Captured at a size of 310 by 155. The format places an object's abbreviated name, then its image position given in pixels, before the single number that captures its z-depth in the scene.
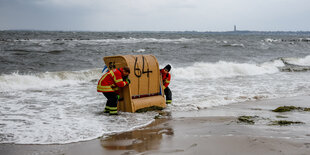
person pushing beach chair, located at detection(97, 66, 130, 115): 7.41
